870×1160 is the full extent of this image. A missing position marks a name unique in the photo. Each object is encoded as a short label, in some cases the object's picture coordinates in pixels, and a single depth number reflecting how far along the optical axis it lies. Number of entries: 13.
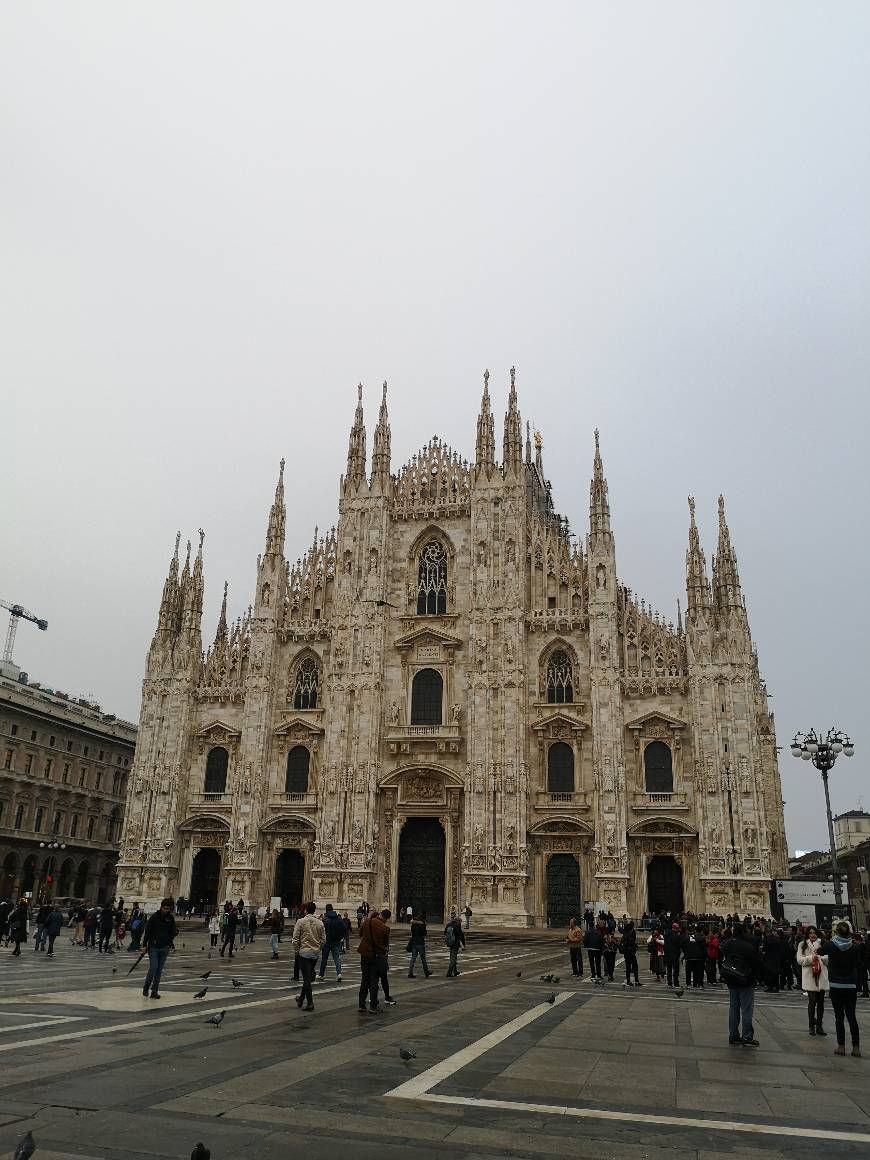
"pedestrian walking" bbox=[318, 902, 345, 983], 18.44
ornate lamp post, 26.31
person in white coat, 13.09
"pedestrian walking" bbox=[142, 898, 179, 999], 14.66
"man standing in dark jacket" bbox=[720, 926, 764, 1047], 11.59
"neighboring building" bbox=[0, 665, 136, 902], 54.19
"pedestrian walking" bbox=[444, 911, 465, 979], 20.50
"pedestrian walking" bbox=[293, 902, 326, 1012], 13.86
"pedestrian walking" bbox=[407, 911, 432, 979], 19.50
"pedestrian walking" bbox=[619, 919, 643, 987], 20.23
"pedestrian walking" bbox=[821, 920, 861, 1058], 11.50
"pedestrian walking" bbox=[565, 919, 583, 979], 21.52
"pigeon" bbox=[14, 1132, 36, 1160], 5.53
